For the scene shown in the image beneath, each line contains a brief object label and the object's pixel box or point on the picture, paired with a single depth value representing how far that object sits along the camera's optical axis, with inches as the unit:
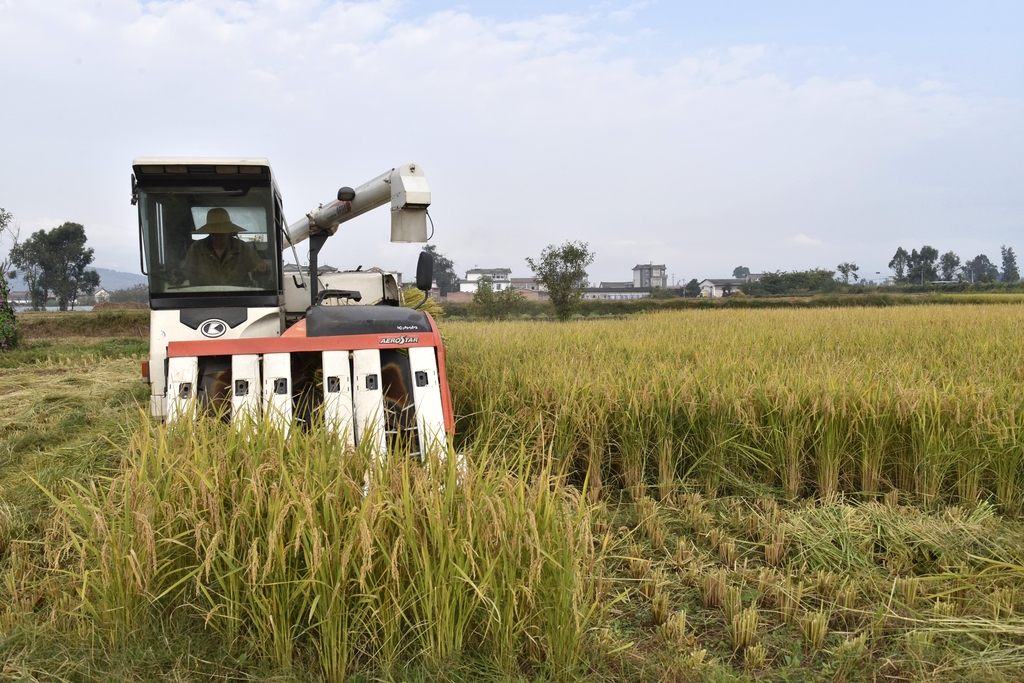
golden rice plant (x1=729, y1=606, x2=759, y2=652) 95.9
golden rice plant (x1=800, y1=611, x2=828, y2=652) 96.4
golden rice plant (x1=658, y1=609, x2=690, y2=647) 95.1
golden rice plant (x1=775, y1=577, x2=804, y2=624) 104.0
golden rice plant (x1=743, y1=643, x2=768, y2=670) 90.8
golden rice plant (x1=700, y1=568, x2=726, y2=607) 109.4
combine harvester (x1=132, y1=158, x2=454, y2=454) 149.4
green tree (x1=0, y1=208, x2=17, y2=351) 514.9
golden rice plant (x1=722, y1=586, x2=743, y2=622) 103.3
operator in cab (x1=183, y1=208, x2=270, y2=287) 172.7
